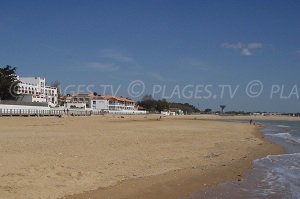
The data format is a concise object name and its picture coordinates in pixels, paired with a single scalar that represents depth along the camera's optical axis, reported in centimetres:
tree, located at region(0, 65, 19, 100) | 7288
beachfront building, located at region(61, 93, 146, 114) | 13425
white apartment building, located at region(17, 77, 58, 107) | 8734
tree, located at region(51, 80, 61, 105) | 11781
